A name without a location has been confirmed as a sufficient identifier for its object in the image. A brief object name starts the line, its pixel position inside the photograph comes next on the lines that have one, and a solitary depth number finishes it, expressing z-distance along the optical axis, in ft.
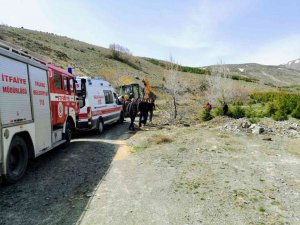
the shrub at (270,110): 50.96
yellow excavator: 61.44
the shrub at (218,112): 53.14
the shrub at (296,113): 47.94
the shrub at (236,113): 52.15
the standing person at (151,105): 44.34
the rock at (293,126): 39.01
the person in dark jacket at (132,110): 39.09
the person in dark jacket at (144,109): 41.88
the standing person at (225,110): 53.03
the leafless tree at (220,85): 66.32
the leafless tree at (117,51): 175.45
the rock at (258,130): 35.97
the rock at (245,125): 38.55
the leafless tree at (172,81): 58.68
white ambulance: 33.40
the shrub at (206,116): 50.21
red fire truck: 16.27
